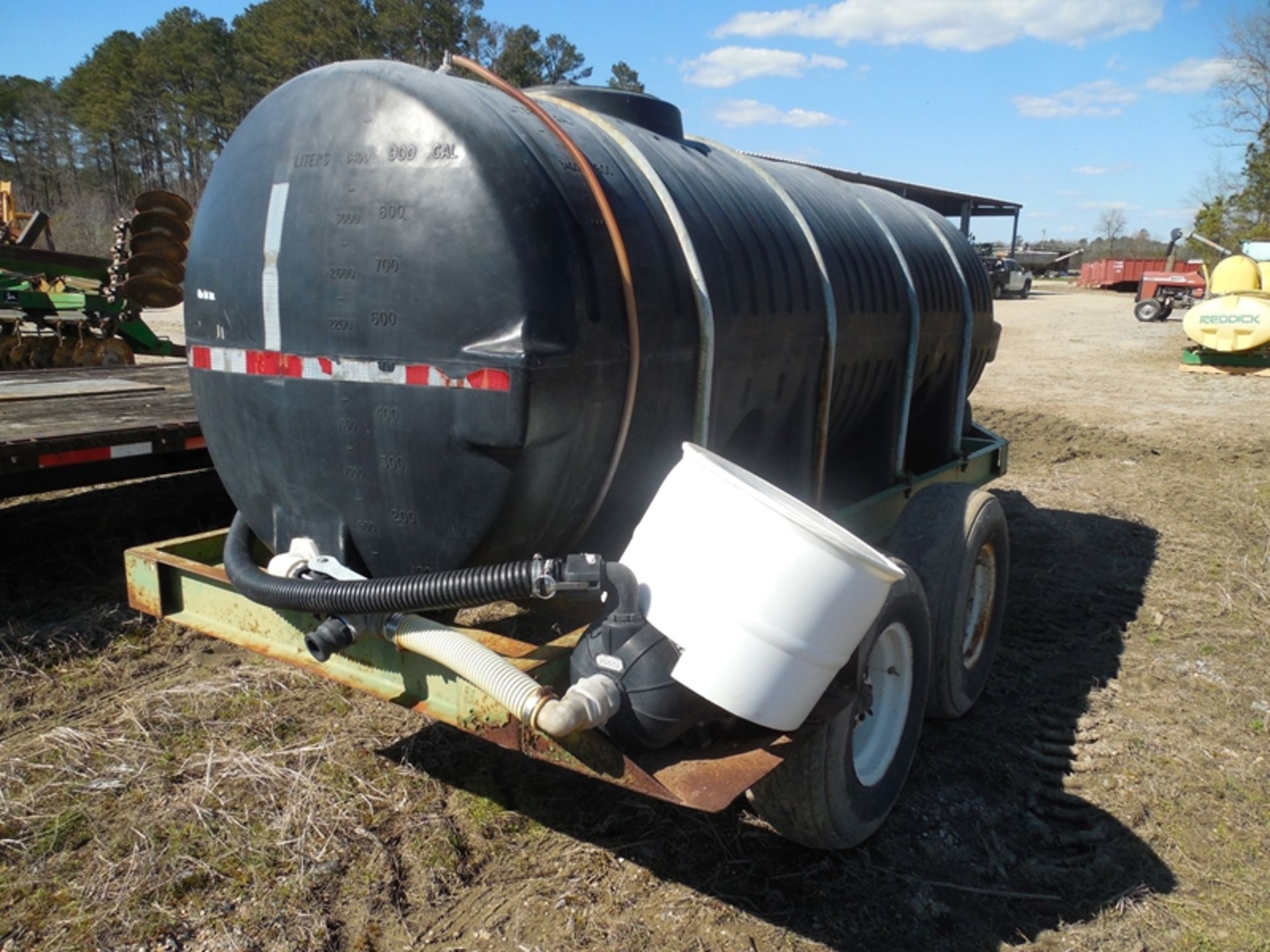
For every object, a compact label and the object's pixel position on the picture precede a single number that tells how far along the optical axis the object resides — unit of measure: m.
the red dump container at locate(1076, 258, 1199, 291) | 40.28
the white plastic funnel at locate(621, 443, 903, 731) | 2.14
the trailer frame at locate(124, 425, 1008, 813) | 2.21
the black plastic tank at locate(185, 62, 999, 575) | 2.33
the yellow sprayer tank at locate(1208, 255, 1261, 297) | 16.44
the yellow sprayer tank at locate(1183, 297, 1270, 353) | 14.95
